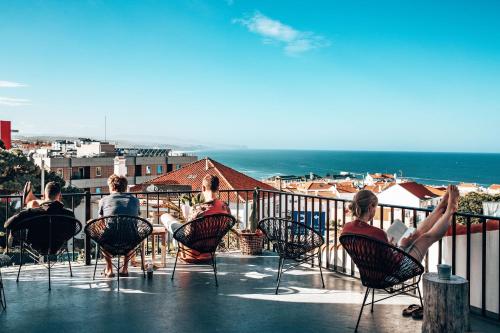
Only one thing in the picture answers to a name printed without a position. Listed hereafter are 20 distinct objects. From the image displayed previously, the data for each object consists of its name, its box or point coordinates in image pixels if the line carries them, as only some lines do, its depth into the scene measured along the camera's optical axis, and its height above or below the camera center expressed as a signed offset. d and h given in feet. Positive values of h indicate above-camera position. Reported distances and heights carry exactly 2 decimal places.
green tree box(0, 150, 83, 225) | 79.15 -3.64
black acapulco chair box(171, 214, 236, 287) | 16.37 -2.77
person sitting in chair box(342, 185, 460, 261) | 12.28 -1.82
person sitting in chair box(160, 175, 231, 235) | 17.78 -1.98
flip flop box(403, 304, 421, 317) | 13.16 -4.40
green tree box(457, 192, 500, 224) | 82.48 -8.03
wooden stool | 10.77 -3.50
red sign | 139.25 +7.06
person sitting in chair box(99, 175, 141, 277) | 16.66 -1.80
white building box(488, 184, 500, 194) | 144.15 -10.25
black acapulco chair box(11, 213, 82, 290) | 15.35 -2.64
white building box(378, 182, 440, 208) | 112.57 -9.58
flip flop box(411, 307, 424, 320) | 12.95 -4.45
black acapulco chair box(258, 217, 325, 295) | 16.17 -2.94
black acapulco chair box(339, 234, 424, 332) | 11.63 -2.71
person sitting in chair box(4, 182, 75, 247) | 15.15 -1.87
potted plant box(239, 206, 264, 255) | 22.07 -4.13
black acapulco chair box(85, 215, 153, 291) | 15.53 -2.66
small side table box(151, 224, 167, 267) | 18.69 -3.56
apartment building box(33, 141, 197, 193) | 160.15 -3.01
